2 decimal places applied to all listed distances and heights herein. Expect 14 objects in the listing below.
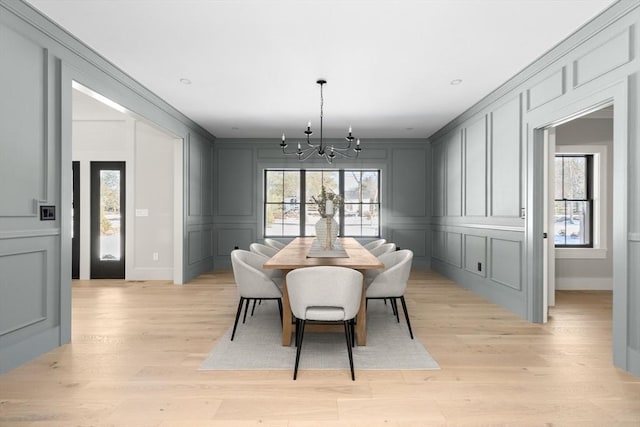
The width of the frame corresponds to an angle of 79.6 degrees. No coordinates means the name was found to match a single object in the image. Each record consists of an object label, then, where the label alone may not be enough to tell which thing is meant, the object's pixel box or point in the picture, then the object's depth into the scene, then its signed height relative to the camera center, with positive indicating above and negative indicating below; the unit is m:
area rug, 2.83 -1.13
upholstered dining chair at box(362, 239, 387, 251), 5.38 -0.48
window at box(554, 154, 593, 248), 5.71 +0.16
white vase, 4.05 -0.22
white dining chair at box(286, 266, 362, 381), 2.65 -0.57
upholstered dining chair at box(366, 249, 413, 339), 3.36 -0.63
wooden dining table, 3.02 -0.42
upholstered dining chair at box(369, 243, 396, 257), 4.71 -0.47
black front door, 6.40 -0.15
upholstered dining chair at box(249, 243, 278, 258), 4.71 -0.49
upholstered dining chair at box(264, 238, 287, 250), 5.48 -0.48
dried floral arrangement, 4.00 +0.10
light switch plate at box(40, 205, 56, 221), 3.04 -0.02
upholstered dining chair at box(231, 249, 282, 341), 3.27 -0.62
